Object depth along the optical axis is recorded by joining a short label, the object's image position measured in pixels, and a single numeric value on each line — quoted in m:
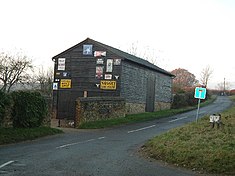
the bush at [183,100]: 43.50
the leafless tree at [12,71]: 33.97
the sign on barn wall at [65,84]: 29.19
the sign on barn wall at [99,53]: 28.05
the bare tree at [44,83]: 40.02
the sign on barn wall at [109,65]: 27.70
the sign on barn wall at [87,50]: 28.67
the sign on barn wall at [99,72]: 28.06
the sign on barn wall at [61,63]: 29.61
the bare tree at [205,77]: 67.44
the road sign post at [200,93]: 17.84
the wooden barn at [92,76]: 27.64
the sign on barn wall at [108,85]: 27.50
